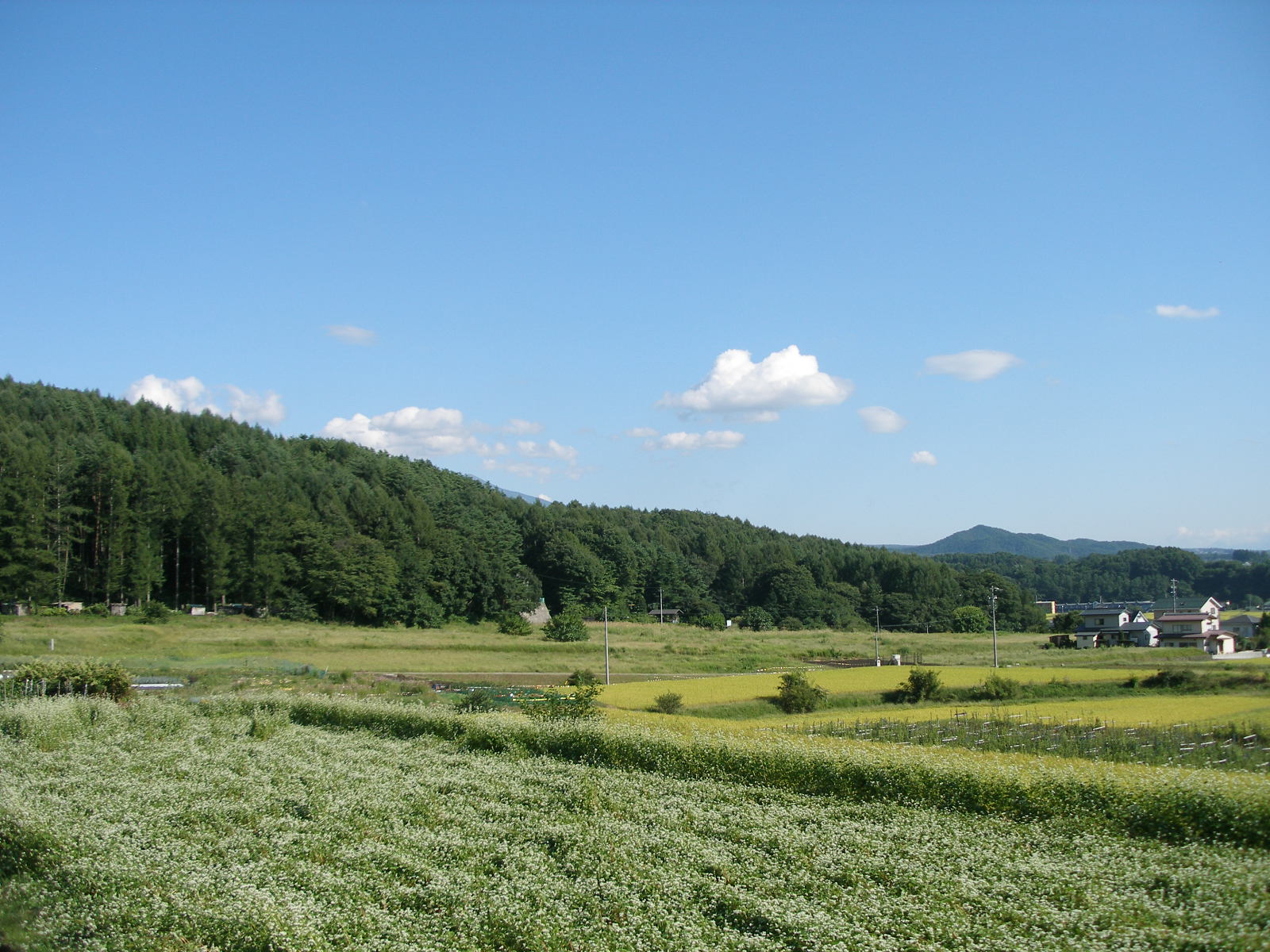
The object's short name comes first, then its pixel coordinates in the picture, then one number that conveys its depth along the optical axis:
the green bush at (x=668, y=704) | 30.67
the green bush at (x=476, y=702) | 26.62
